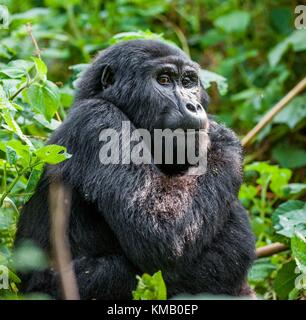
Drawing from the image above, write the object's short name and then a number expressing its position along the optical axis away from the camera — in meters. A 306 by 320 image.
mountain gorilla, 4.21
